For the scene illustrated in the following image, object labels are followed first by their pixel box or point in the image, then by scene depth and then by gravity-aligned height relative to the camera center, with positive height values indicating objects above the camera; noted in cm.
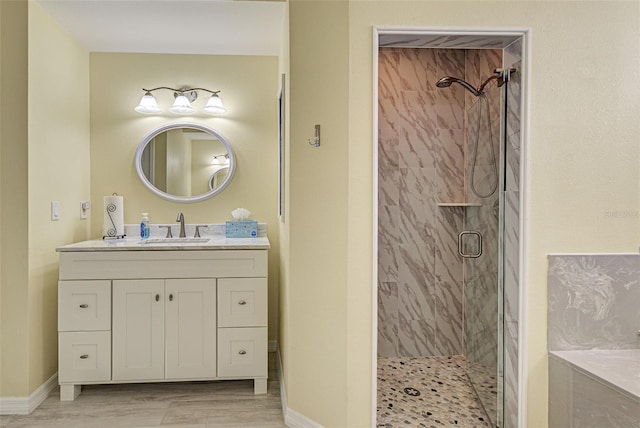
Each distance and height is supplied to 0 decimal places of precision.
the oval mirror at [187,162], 328 +37
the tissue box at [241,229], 321 -14
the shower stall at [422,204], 324 +5
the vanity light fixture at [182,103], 317 +79
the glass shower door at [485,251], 229 -24
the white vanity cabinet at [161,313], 260 -63
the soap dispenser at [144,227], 320 -13
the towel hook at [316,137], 209 +36
